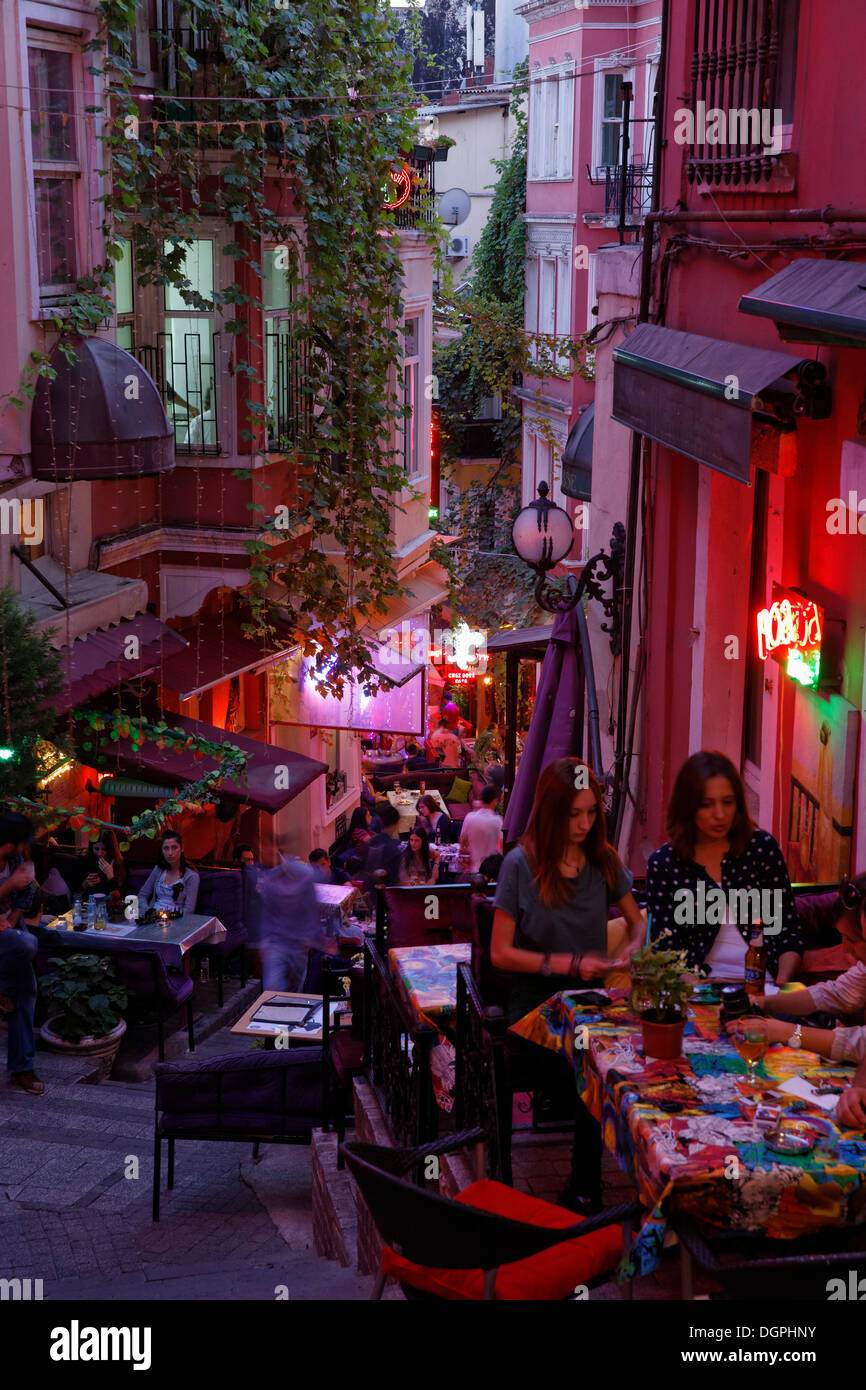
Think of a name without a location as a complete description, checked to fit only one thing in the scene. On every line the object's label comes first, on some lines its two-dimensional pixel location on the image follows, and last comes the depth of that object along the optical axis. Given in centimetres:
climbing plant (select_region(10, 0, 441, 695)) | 1305
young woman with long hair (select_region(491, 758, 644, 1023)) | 544
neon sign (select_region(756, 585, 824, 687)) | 681
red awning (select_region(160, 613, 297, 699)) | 1455
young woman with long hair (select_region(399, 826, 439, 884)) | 1454
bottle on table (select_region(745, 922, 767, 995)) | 513
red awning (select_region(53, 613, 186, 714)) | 1239
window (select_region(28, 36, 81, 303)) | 1183
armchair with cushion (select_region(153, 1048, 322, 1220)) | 813
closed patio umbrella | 1041
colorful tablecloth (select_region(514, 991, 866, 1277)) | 385
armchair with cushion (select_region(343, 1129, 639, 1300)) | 394
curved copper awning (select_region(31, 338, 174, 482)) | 1183
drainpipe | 975
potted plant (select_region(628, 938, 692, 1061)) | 453
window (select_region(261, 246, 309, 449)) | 1525
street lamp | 1079
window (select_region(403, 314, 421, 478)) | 1845
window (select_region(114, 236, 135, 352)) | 1404
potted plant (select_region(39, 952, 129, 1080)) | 1022
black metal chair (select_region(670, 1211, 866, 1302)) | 357
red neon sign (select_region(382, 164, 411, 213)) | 1521
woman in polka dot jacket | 548
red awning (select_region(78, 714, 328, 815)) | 1337
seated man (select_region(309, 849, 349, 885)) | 1409
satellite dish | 3150
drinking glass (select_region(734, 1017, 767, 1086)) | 450
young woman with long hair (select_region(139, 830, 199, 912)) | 1226
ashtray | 398
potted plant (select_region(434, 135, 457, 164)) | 1638
